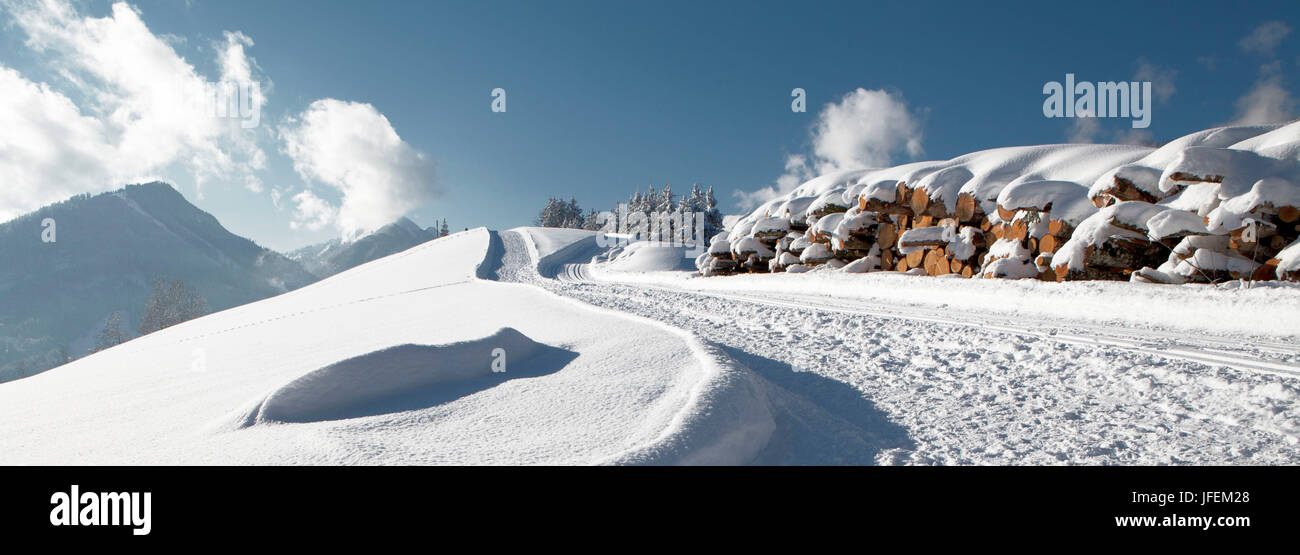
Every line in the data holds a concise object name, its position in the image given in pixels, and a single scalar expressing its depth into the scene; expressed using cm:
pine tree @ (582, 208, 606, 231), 7738
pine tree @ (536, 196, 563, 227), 7688
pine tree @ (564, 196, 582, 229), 7819
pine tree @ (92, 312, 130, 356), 4594
